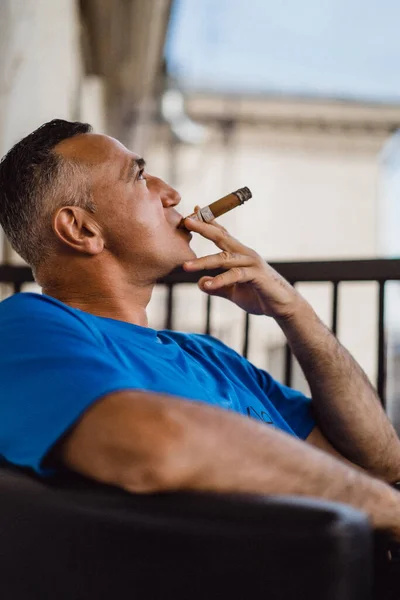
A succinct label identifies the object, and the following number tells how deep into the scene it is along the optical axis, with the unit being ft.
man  2.28
